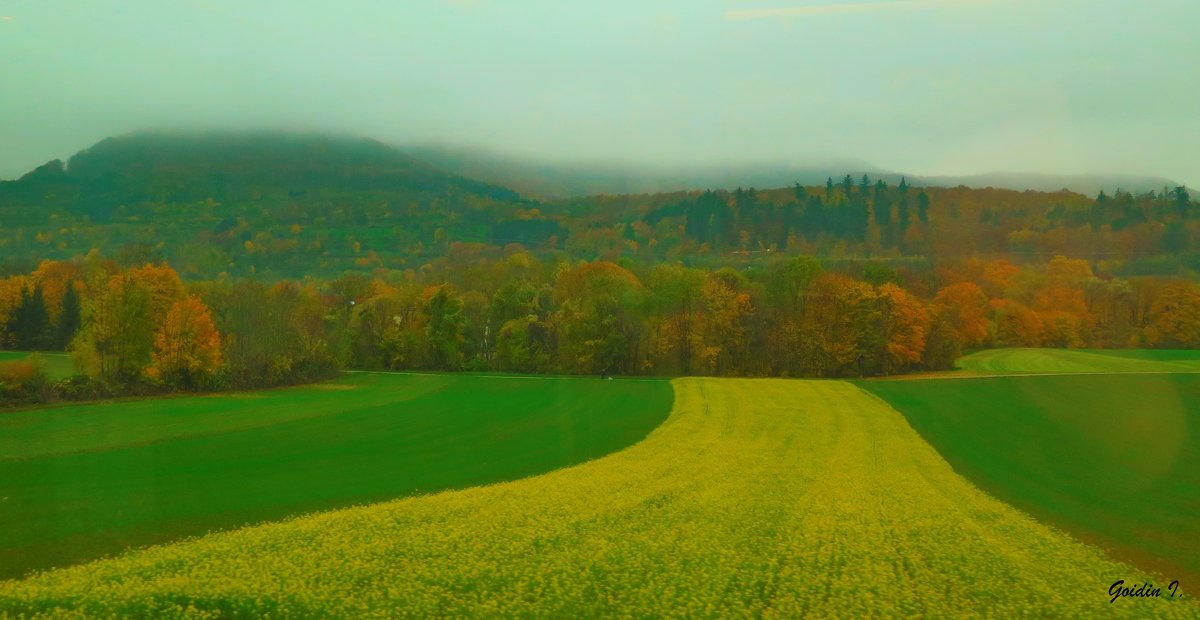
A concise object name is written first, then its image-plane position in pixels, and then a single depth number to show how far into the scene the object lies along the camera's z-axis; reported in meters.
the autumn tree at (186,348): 61.19
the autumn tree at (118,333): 56.25
